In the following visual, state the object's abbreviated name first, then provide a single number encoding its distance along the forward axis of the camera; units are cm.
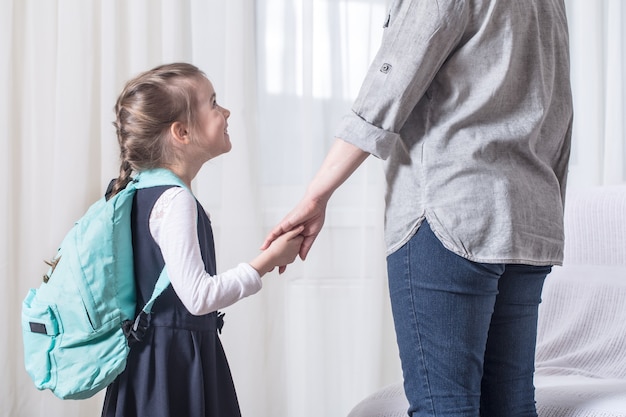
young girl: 229
